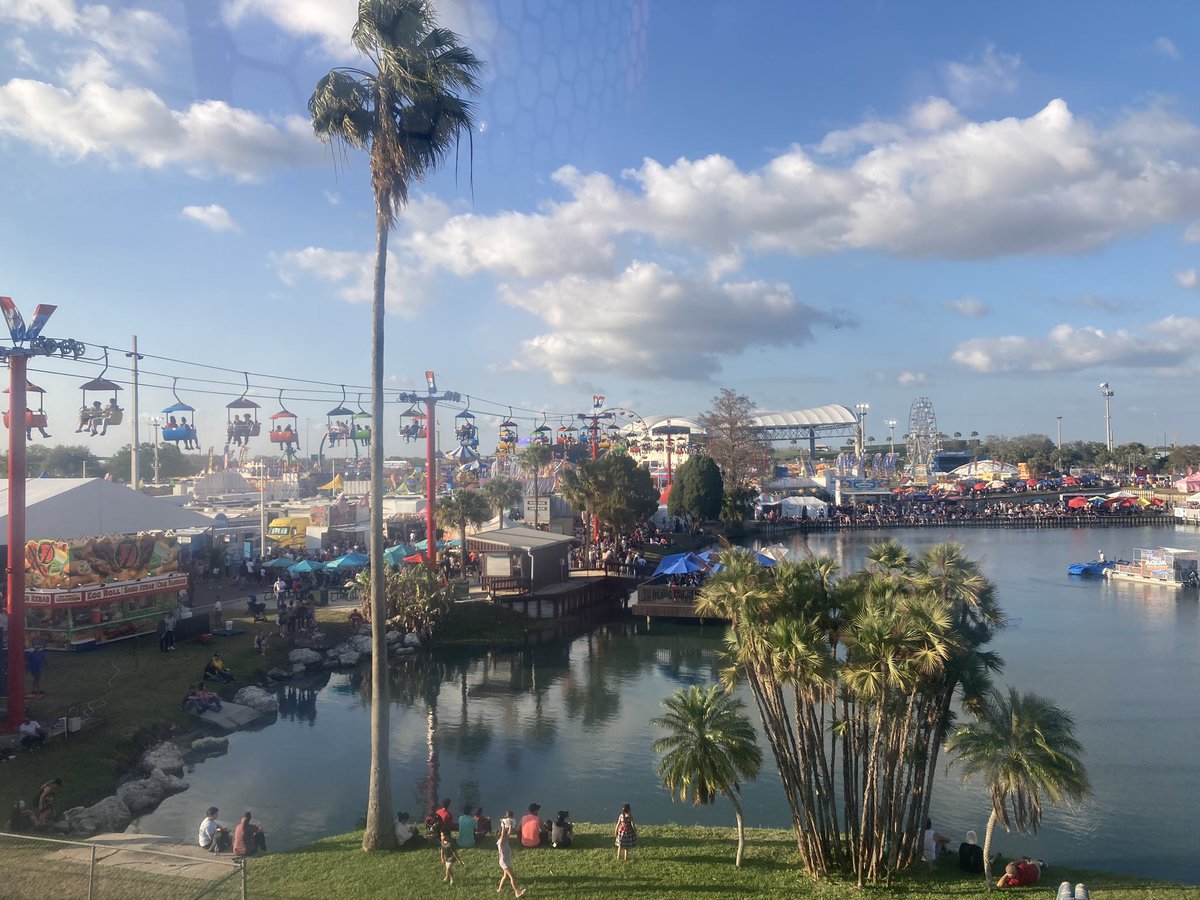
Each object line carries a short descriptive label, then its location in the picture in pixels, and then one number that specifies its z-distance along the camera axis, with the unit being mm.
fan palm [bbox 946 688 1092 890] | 11930
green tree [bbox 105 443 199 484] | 105562
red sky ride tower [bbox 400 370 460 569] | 39094
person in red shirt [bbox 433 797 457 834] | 13883
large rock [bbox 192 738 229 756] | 21750
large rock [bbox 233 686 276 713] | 25125
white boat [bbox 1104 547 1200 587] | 52406
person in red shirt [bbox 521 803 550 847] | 14367
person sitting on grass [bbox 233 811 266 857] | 14225
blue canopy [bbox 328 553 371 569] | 38594
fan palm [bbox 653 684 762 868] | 12891
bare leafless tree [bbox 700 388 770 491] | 86875
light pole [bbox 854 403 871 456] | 155450
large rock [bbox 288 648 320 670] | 29438
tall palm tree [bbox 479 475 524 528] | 56484
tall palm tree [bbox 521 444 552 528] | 61569
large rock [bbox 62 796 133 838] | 15445
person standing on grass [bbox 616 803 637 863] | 13630
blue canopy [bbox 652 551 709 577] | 41031
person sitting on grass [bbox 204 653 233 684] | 25922
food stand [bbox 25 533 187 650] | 25703
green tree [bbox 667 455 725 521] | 70875
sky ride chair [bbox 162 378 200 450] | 32312
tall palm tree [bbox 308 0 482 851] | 13281
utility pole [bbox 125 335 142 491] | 40331
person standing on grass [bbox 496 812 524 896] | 12047
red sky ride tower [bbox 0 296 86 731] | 19156
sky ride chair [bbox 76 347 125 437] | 27328
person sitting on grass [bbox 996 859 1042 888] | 13086
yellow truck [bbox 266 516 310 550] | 47938
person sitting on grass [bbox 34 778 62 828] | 15195
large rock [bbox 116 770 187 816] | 17594
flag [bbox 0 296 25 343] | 19141
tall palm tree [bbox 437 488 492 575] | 42969
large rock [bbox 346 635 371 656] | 31878
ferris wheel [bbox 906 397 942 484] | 150500
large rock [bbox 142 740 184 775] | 19538
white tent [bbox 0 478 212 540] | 24484
